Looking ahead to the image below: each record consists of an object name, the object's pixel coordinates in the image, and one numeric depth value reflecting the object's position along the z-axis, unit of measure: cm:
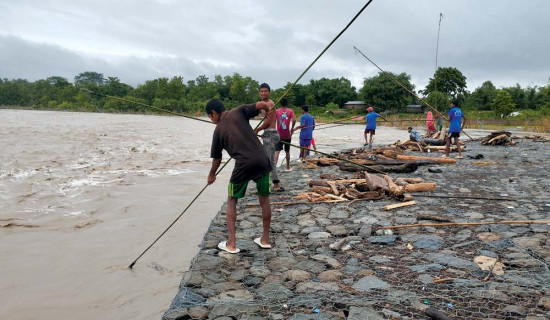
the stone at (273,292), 293
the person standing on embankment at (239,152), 368
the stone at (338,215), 504
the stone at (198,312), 274
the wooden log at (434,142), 1423
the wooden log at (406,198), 556
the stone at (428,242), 382
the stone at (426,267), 327
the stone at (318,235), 432
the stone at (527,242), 368
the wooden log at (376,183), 590
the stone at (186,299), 291
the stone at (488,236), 391
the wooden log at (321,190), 629
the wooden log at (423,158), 948
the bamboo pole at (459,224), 424
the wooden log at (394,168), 807
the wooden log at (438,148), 1295
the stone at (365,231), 427
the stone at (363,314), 251
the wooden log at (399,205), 525
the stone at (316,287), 302
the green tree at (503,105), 4588
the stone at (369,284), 299
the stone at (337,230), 440
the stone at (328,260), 353
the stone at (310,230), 454
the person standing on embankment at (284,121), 743
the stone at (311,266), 344
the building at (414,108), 5322
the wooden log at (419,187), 618
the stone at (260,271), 340
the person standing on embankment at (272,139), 614
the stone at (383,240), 401
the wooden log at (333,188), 617
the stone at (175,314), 273
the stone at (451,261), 328
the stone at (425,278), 302
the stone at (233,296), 295
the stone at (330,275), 323
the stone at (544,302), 252
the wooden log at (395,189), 571
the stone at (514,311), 245
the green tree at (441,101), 4628
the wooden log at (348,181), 649
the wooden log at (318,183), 668
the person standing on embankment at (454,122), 994
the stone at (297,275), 326
